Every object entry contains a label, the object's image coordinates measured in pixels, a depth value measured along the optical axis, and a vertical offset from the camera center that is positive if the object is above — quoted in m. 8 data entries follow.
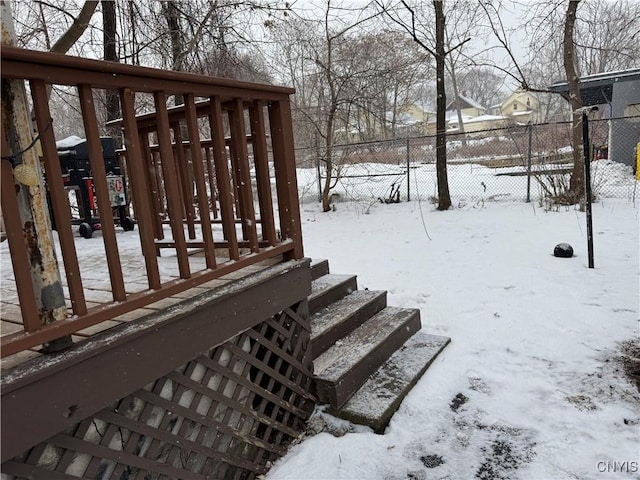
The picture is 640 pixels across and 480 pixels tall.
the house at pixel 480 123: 43.94 +3.40
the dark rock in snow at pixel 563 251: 5.20 -1.21
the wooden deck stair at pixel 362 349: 2.51 -1.19
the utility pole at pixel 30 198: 1.25 +0.00
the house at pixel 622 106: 12.26 +0.99
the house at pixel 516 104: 59.59 +6.62
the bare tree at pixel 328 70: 8.72 +2.11
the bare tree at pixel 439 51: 8.39 +2.03
